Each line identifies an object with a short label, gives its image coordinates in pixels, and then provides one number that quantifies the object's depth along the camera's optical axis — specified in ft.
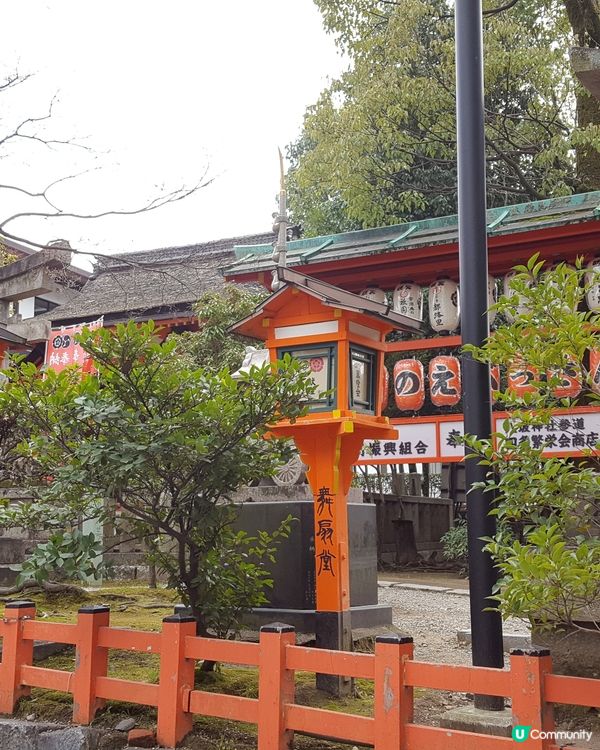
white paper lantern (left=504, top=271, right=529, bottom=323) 46.03
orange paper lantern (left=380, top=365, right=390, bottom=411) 57.84
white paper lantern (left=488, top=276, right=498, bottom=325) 46.85
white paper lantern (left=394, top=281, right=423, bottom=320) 49.06
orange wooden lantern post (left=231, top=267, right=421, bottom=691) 21.40
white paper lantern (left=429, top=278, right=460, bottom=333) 48.03
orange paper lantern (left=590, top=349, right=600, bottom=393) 42.39
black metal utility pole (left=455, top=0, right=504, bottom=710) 15.92
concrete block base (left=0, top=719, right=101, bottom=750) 17.44
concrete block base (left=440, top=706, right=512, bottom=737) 15.07
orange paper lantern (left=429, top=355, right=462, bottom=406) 48.03
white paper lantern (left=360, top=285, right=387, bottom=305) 50.37
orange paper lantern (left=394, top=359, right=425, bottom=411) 49.76
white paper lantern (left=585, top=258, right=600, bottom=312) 43.55
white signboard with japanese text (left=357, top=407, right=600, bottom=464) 47.78
